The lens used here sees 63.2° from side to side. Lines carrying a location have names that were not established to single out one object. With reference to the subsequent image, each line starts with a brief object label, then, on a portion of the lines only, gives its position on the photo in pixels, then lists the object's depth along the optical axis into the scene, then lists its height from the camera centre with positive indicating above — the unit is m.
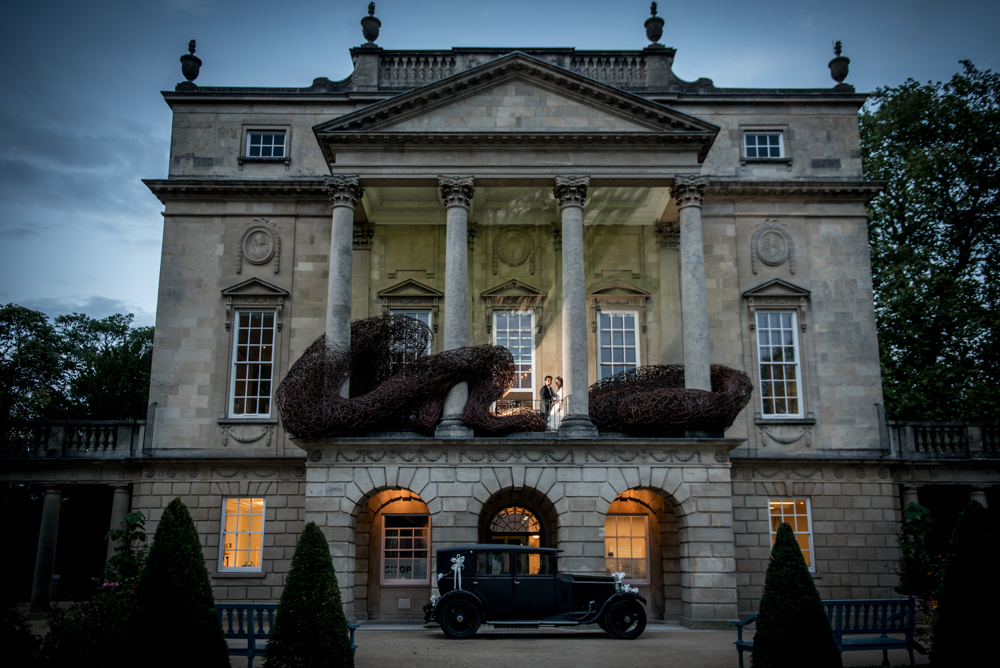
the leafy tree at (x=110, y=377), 36.94 +6.88
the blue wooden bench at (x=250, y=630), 13.55 -1.69
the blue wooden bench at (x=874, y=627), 13.88 -1.68
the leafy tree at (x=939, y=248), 28.06 +10.23
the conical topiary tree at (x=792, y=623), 11.18 -1.27
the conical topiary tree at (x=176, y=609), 10.20 -1.00
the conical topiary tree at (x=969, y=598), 10.80 -0.89
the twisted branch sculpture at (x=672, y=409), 21.62 +3.17
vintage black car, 17.73 -1.42
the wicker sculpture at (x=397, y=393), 21.25 +3.54
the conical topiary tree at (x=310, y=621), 10.84 -1.22
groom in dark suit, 23.73 +3.77
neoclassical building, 21.69 +6.61
